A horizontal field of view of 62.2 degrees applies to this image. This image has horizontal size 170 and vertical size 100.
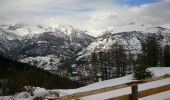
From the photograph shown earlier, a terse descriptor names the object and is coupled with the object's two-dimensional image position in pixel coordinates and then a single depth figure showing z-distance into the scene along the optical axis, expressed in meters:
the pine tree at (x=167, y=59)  27.58
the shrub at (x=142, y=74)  12.18
